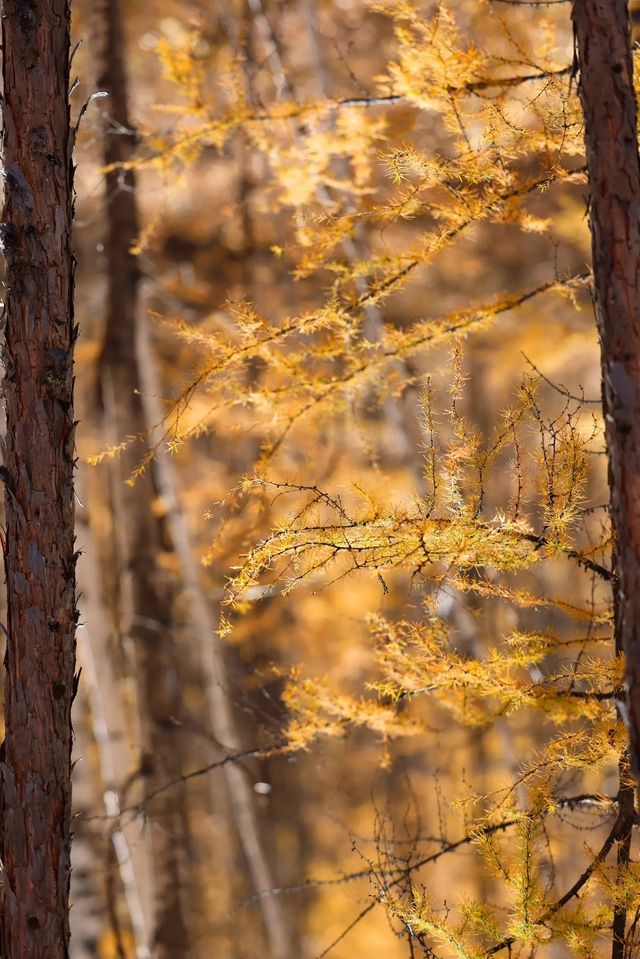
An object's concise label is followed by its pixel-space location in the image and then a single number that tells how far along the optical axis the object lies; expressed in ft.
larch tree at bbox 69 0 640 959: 20.59
